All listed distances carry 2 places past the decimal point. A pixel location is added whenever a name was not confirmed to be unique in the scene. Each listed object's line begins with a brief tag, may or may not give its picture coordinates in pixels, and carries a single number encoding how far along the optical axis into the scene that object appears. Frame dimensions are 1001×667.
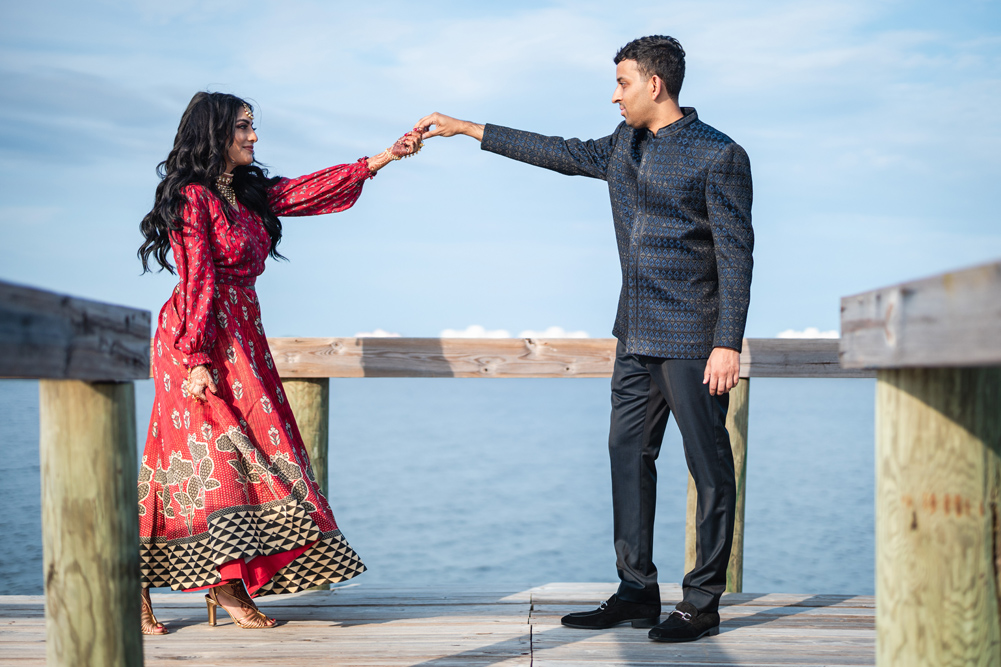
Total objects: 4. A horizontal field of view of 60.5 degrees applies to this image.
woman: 2.51
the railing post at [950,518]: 1.28
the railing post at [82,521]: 1.39
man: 2.39
